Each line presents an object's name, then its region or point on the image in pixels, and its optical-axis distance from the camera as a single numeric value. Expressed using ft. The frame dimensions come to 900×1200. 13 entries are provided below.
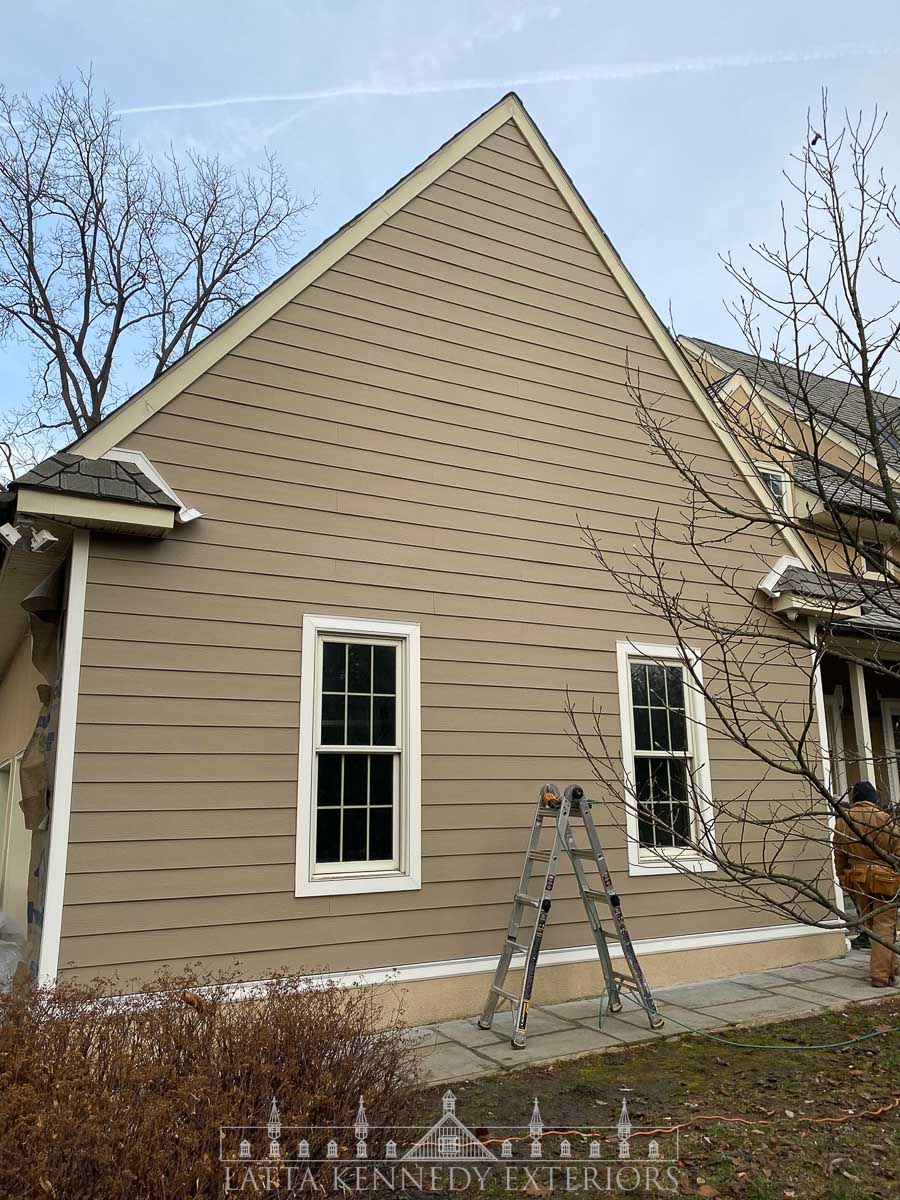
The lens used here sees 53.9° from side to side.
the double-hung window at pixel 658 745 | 24.84
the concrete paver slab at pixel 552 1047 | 18.11
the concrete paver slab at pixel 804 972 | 25.29
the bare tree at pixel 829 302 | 9.53
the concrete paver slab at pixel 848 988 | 22.98
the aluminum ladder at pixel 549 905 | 19.83
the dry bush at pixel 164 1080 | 8.68
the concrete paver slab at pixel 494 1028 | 19.53
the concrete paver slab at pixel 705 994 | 22.68
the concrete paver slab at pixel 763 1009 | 21.18
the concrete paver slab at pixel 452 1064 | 17.07
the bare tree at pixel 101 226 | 65.92
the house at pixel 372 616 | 18.44
